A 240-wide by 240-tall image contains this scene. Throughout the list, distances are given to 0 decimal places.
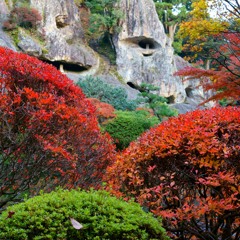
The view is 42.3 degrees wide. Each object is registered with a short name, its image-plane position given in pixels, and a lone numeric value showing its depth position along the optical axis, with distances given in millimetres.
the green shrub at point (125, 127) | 9453
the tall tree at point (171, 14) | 25750
